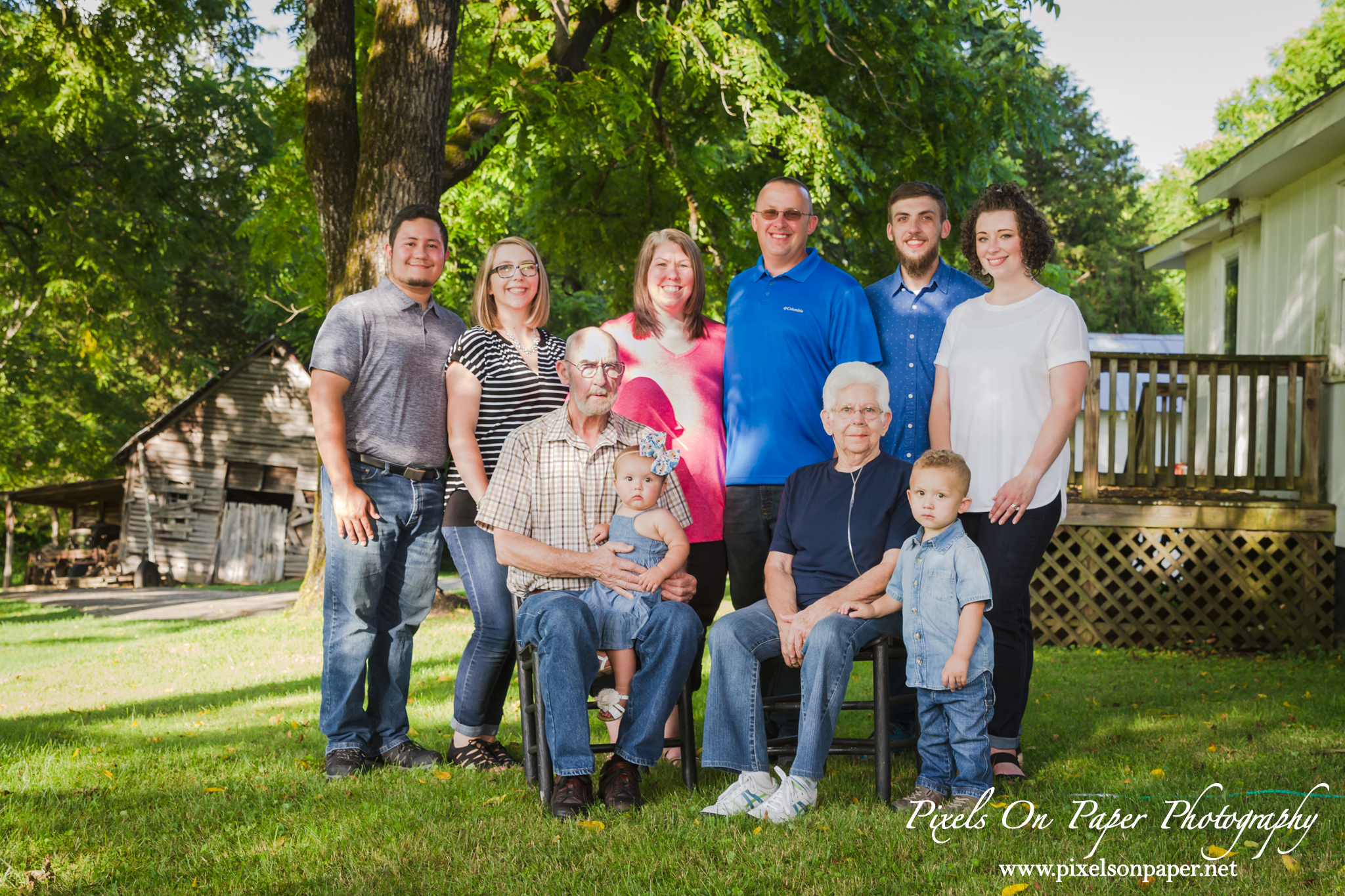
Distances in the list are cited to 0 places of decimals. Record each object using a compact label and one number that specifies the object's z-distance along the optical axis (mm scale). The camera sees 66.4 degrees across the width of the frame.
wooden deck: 8969
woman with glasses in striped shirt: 4180
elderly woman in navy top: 3600
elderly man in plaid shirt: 3604
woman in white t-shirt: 3947
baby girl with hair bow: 3750
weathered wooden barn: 25641
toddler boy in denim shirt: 3562
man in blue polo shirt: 4207
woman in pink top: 4203
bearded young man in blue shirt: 4336
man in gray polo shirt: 4148
